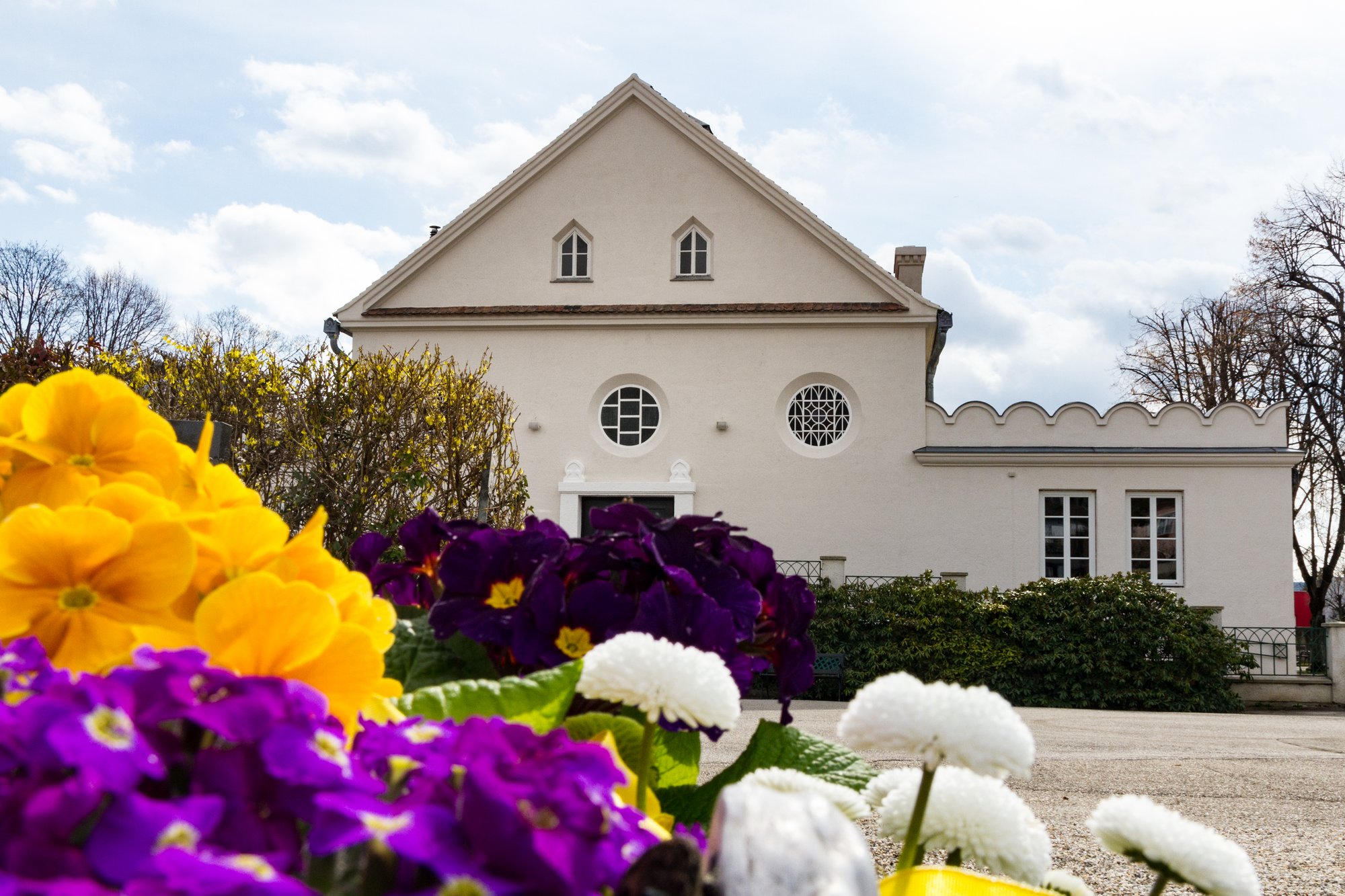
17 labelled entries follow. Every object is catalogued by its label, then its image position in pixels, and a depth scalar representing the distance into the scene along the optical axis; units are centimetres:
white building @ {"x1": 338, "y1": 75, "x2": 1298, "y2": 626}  1758
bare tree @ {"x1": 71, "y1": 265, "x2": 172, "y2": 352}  3553
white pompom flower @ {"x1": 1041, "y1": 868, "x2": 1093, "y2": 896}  120
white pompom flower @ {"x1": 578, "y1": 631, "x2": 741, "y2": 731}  83
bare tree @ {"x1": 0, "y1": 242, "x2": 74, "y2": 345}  3431
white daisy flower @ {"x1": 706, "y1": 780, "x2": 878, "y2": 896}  58
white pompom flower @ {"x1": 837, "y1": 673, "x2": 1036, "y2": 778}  77
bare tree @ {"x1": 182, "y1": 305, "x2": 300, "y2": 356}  3525
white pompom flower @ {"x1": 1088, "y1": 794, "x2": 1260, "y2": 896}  87
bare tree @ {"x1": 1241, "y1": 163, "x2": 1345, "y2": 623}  2378
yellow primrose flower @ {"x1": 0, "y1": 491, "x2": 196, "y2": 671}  74
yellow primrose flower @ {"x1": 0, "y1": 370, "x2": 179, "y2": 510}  87
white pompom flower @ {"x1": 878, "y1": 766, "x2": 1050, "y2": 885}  94
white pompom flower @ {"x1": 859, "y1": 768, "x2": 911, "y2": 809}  108
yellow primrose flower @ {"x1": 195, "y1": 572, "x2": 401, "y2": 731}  74
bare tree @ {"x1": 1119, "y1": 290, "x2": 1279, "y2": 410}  2714
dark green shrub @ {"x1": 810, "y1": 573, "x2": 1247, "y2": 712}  1463
